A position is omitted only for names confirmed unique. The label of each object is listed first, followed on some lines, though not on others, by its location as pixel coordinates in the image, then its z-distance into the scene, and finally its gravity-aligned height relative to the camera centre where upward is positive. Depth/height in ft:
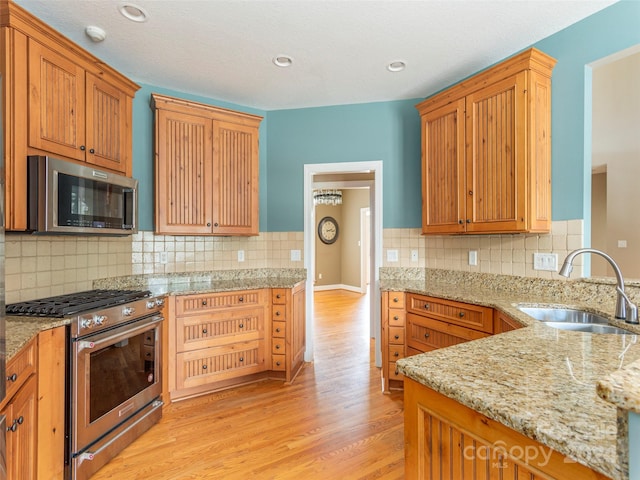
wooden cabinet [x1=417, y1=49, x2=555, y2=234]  7.21 +2.17
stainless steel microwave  5.87 +0.83
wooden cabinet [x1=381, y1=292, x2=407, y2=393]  9.24 -2.68
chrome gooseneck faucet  5.00 -0.90
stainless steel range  5.73 -2.51
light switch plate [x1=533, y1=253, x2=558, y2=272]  7.48 -0.46
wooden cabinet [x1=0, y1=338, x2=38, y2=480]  4.35 -2.38
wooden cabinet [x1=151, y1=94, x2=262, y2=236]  9.24 +2.10
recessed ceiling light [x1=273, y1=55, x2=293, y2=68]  8.48 +4.65
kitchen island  2.02 -1.20
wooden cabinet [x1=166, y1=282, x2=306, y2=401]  8.60 -2.71
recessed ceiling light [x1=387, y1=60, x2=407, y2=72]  8.77 +4.67
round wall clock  28.30 +0.93
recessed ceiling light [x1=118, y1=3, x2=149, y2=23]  6.57 +4.60
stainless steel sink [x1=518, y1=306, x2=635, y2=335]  5.48 -1.40
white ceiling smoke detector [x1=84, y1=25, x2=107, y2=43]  7.25 +4.58
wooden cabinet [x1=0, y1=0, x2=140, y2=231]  5.62 +2.69
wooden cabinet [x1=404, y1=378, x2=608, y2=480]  2.22 -1.59
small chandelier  23.91 +3.13
